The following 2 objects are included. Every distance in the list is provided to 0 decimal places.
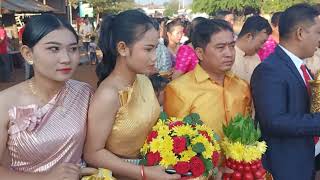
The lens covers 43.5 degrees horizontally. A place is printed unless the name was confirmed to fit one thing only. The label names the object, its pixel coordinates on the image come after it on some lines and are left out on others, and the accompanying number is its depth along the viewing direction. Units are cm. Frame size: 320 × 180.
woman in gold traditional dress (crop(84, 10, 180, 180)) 198
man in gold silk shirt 245
